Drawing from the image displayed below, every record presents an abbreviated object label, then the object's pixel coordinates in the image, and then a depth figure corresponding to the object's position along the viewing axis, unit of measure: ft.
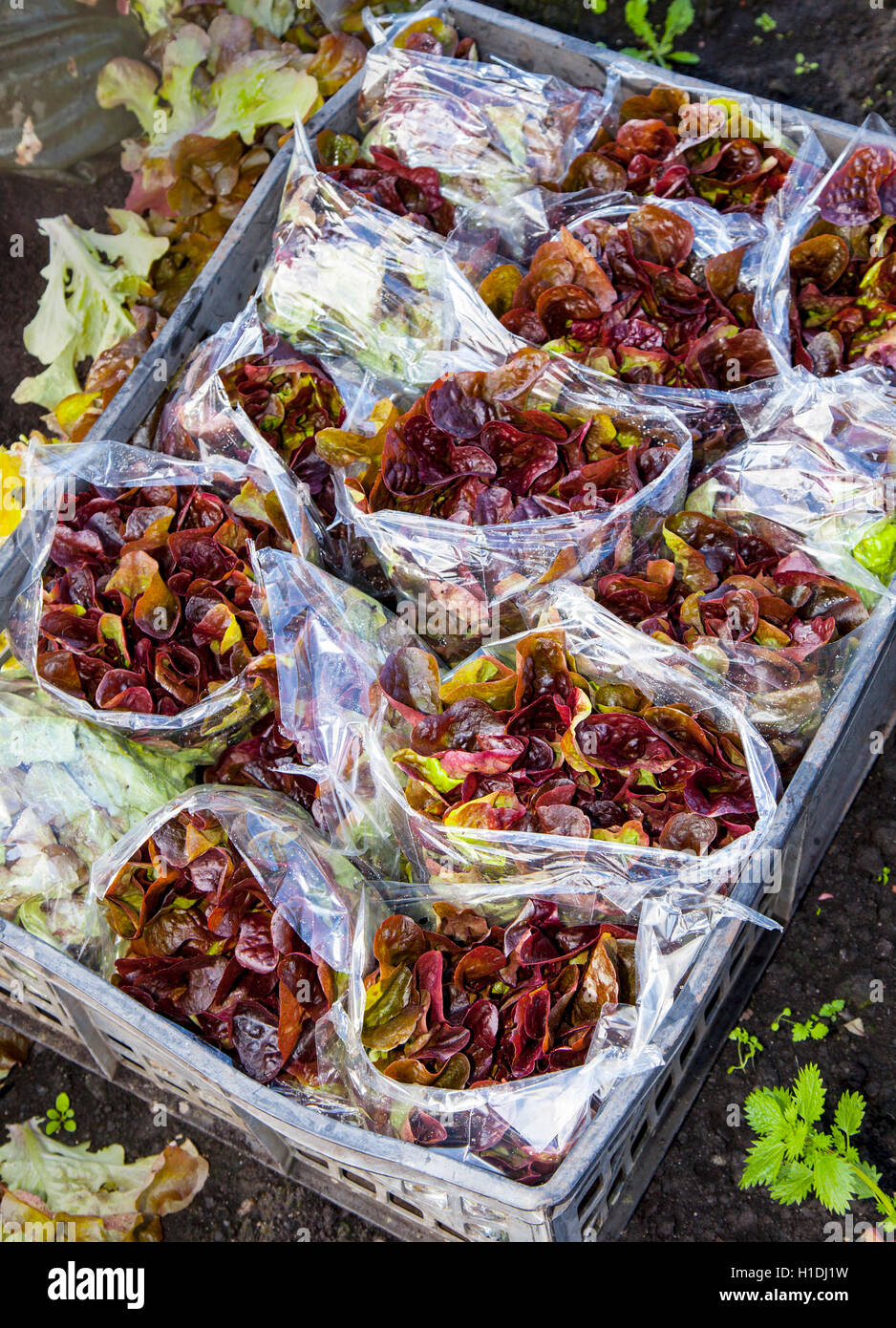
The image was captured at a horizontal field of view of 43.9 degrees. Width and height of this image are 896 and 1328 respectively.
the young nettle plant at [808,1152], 6.72
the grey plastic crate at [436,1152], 5.00
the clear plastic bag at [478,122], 8.32
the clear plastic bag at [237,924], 5.48
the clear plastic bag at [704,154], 7.95
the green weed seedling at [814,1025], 7.47
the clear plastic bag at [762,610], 5.81
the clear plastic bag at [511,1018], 4.99
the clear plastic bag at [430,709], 5.32
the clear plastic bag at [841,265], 7.16
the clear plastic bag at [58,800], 6.19
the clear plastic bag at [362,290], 7.40
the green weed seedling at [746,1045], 7.46
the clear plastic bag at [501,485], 6.30
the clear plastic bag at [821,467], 6.40
